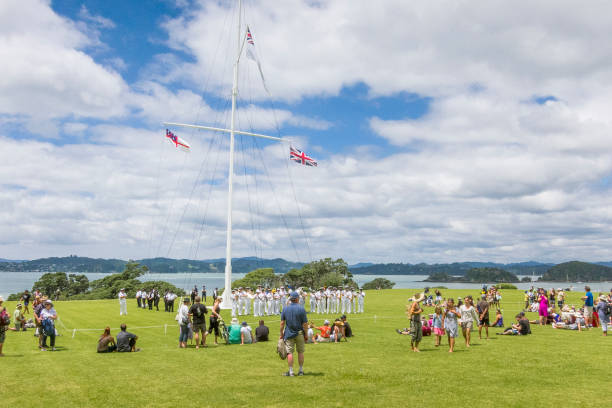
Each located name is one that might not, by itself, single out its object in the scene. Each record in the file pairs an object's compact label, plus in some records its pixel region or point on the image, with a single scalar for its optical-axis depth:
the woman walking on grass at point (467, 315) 16.84
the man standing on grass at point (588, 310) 23.81
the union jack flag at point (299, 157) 37.00
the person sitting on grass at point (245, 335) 18.69
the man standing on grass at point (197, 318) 17.27
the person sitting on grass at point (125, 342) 16.28
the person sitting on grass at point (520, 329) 21.14
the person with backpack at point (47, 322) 16.47
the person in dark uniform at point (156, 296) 37.38
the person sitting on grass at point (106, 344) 16.22
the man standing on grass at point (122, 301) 31.71
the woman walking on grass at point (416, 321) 15.80
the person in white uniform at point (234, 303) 31.26
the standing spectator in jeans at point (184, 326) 17.47
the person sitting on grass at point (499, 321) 24.64
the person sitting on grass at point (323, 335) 19.06
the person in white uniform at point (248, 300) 33.38
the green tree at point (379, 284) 110.50
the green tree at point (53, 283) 98.31
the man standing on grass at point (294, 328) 11.27
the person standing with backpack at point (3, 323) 14.98
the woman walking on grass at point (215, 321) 18.36
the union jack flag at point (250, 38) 37.94
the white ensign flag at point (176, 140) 33.97
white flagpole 36.69
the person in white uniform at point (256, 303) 32.47
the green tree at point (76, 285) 98.81
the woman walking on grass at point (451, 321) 15.79
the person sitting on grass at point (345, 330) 19.42
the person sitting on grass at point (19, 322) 22.62
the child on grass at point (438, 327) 17.39
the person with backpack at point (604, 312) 20.76
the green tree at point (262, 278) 97.93
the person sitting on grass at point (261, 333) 19.40
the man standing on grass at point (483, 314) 19.59
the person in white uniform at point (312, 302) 36.50
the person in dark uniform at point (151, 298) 37.25
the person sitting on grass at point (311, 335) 19.05
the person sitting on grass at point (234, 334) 18.83
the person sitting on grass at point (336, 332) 18.95
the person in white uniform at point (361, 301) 35.50
